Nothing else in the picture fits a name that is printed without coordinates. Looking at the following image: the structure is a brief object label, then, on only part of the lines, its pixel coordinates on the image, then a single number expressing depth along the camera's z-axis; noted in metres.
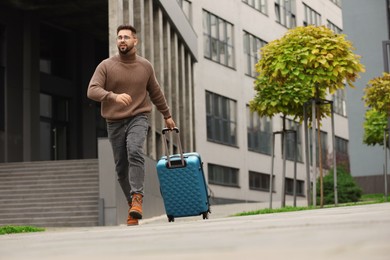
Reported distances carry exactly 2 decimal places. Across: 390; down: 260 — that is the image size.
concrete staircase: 17.89
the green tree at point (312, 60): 15.77
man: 8.28
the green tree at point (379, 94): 24.44
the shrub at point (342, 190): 20.77
